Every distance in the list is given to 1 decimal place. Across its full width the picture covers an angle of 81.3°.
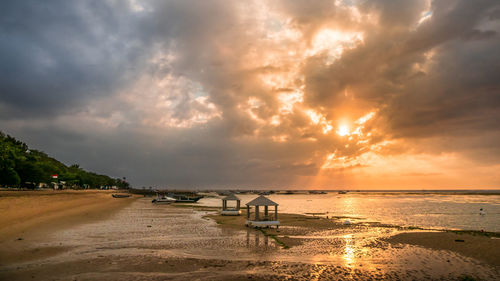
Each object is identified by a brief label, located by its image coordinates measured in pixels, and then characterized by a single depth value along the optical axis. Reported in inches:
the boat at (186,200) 3577.8
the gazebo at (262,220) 1263.5
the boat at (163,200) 3275.1
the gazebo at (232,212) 1849.2
